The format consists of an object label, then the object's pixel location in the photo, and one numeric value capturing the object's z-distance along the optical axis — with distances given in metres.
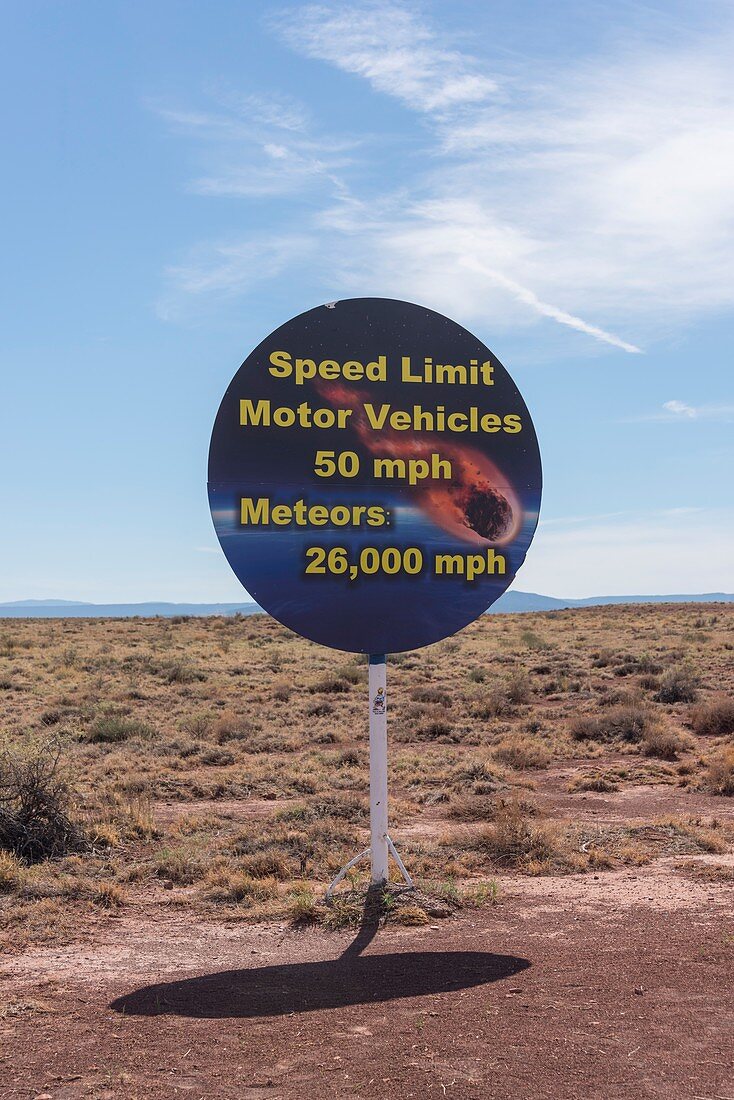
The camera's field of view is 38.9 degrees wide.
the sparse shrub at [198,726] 19.34
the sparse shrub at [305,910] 7.51
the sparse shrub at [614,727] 18.86
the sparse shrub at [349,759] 16.36
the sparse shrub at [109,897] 8.25
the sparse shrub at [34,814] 9.87
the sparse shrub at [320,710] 22.52
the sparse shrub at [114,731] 18.25
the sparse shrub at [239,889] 8.27
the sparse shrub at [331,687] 26.50
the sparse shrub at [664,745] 17.05
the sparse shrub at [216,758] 16.53
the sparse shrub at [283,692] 24.94
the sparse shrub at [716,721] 19.36
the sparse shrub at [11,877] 8.52
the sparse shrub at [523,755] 16.56
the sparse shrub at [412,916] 7.28
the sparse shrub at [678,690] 23.45
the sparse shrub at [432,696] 24.03
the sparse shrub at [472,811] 12.06
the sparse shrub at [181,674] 28.08
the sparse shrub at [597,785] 14.36
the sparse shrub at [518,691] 24.33
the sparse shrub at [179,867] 9.09
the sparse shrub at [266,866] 9.09
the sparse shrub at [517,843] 9.39
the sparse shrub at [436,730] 19.84
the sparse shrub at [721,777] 13.52
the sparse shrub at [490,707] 22.27
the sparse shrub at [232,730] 18.89
